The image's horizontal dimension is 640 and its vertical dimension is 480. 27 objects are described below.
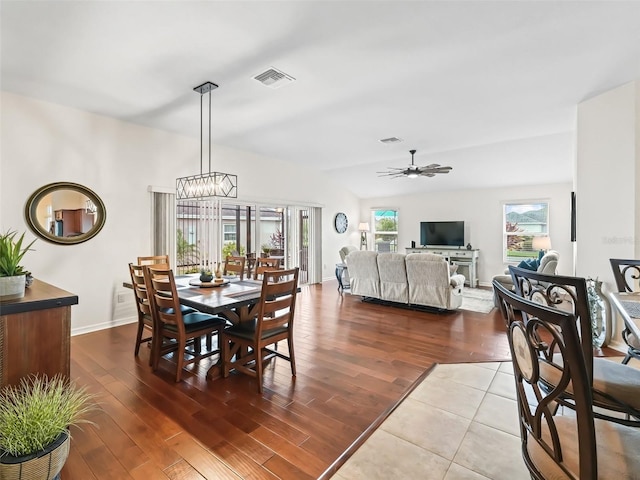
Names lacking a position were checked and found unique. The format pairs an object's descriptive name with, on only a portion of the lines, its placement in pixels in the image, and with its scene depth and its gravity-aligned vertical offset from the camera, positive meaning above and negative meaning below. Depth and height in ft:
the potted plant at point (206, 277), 11.85 -1.45
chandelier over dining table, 11.39 +2.06
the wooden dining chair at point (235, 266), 14.29 -1.26
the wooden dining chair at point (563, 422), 2.92 -1.94
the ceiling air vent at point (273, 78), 10.27 +5.33
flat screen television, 26.76 +0.38
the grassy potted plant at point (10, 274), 5.95 -0.70
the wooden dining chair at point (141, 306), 10.50 -2.29
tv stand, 25.11 -1.58
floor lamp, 31.07 +0.03
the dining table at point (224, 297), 8.95 -1.80
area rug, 18.16 -3.86
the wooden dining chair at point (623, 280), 7.52 -1.07
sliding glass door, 17.60 +0.32
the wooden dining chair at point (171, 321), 9.35 -2.65
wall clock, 28.53 +1.44
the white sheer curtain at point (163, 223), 16.17 +0.77
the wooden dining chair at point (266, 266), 14.15 -1.26
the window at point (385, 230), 30.89 +0.82
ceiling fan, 19.03 +4.11
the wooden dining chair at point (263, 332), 8.90 -2.79
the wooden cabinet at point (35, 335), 5.58 -1.79
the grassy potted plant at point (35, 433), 4.72 -3.00
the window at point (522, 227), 23.80 +0.87
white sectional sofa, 16.57 -2.24
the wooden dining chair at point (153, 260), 13.47 -0.99
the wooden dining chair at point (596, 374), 4.46 -2.18
